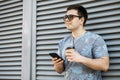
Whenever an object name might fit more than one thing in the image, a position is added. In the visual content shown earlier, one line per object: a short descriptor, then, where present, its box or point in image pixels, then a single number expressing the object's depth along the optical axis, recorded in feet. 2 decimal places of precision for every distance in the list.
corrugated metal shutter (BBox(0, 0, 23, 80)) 13.30
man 9.03
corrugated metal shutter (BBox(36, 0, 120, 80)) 10.12
